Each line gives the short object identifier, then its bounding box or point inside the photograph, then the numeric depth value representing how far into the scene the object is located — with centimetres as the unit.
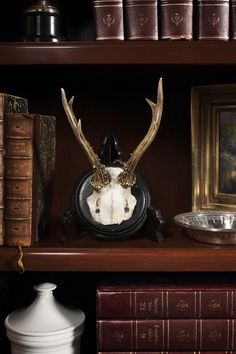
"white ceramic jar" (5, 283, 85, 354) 78
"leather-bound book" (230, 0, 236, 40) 77
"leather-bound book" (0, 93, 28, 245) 75
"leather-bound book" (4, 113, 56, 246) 75
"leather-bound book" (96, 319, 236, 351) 78
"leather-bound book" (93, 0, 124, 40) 77
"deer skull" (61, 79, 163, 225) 77
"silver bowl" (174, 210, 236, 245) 77
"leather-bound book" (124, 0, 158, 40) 77
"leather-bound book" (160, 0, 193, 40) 77
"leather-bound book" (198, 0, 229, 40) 76
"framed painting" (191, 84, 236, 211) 95
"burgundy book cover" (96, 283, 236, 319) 78
